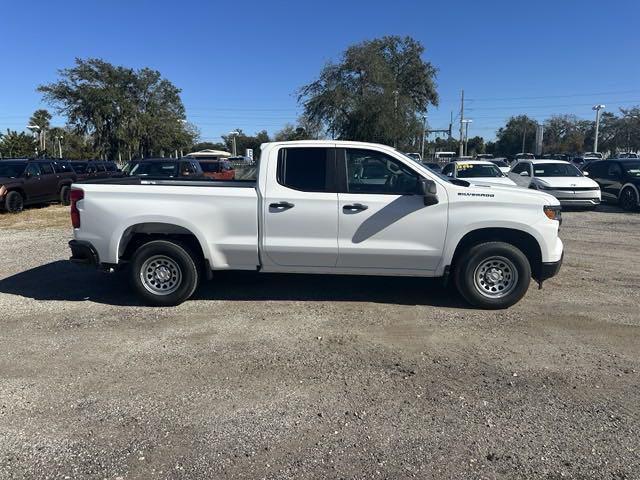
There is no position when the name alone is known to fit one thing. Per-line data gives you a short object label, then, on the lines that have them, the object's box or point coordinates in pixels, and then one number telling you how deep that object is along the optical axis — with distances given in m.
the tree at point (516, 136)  93.44
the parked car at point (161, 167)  14.99
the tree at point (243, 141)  111.46
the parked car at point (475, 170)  16.42
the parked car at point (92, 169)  20.28
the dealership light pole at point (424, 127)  49.22
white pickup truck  5.67
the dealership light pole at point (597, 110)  62.90
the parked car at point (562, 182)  15.82
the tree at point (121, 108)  45.75
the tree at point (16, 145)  66.31
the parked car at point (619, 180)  16.02
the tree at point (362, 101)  44.00
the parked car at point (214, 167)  21.62
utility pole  68.28
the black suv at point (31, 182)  15.70
